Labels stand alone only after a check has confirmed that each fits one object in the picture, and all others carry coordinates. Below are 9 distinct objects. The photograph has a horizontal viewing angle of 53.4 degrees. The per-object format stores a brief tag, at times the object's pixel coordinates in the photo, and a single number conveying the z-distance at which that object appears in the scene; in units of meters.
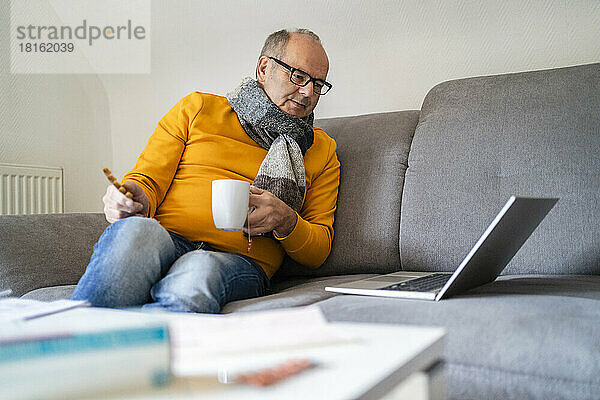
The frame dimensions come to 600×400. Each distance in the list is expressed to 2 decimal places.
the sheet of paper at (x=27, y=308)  0.71
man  1.17
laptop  0.97
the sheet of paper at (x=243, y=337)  0.51
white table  0.43
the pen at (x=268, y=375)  0.45
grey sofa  1.20
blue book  0.41
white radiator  2.31
